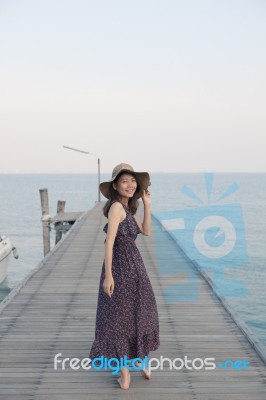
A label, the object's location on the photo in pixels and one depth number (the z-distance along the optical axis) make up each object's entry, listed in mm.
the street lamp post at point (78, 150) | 31217
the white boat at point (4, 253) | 17284
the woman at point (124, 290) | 4578
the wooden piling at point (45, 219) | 24516
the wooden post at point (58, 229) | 26000
